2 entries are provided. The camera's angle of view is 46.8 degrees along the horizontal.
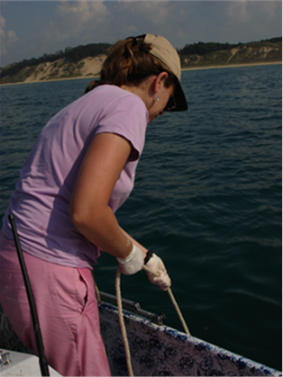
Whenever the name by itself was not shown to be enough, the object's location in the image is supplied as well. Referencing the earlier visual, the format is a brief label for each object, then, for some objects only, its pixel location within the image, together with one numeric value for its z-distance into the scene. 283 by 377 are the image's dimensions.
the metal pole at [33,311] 1.19
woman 1.10
